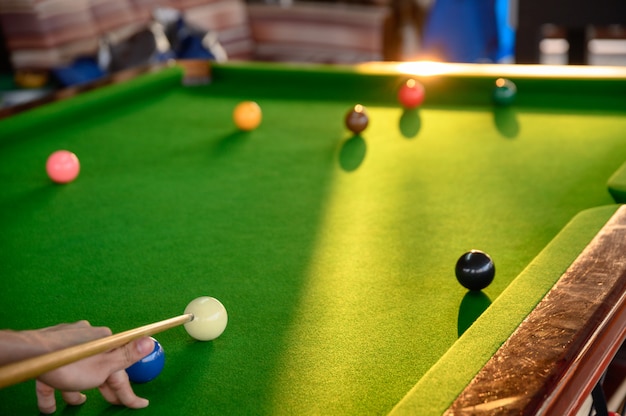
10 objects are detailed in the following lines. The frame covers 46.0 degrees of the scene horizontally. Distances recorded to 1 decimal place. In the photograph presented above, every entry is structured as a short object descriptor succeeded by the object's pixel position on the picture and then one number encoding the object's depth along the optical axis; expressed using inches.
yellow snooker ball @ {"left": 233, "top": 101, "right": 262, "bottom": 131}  101.6
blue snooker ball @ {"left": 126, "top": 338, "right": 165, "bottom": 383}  45.7
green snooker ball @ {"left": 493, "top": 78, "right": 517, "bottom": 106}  101.7
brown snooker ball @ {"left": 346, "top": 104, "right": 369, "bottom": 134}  96.7
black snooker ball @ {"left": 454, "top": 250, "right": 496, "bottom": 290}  54.5
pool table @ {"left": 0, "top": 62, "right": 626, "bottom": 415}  44.8
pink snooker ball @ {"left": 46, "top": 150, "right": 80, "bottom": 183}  87.6
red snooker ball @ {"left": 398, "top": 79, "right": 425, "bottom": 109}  104.9
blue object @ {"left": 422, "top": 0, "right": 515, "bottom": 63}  181.8
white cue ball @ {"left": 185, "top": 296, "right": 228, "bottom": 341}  50.1
